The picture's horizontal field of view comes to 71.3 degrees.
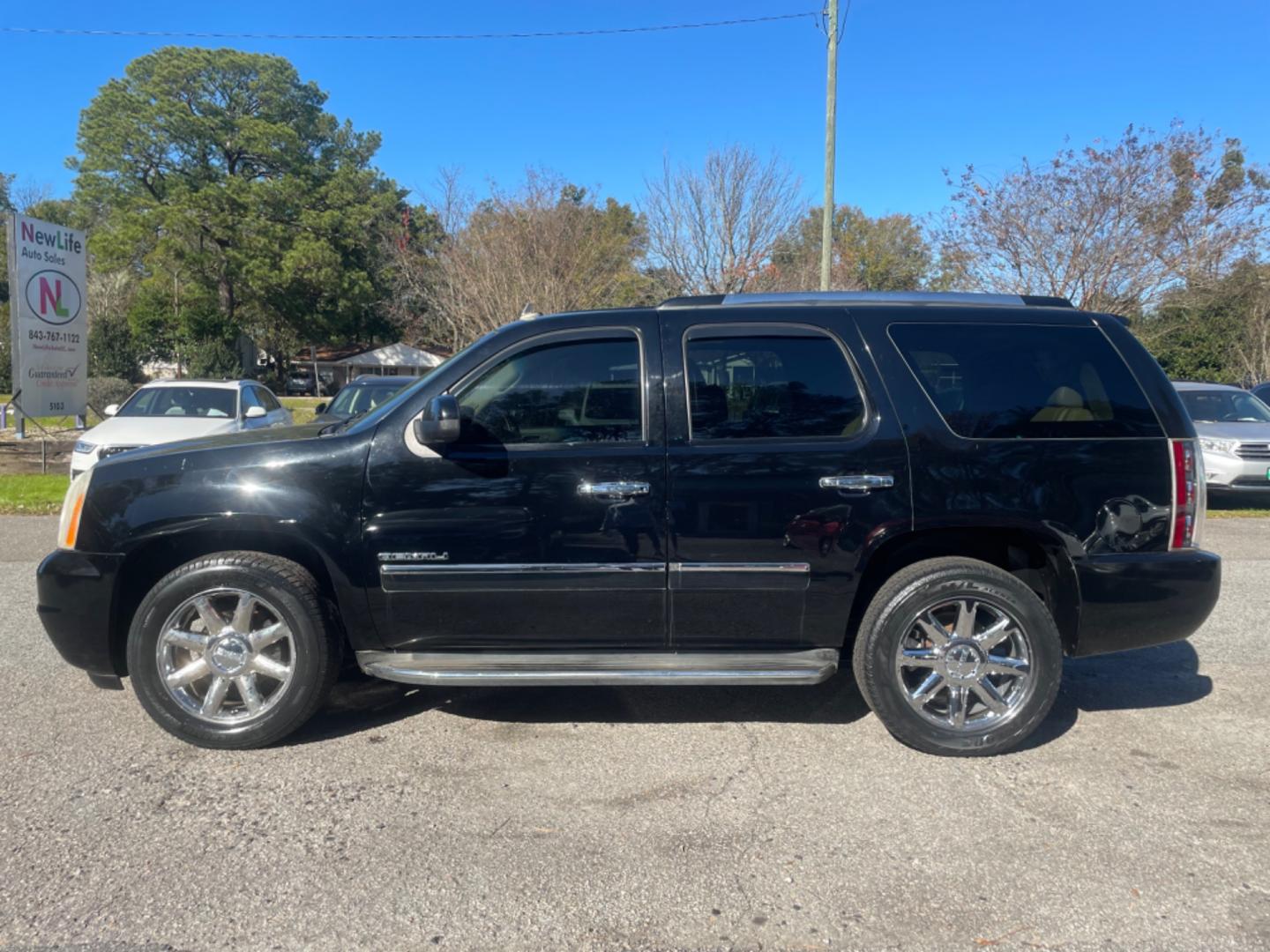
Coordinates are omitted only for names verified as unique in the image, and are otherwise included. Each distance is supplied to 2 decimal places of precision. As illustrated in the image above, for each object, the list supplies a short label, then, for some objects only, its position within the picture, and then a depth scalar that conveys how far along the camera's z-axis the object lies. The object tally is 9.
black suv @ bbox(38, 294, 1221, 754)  3.81
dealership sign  14.70
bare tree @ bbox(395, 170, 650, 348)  19.50
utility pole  13.97
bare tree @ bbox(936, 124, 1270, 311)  16.64
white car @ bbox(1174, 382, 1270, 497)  10.89
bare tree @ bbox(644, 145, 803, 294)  17.11
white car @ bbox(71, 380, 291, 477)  10.78
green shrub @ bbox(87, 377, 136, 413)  23.34
